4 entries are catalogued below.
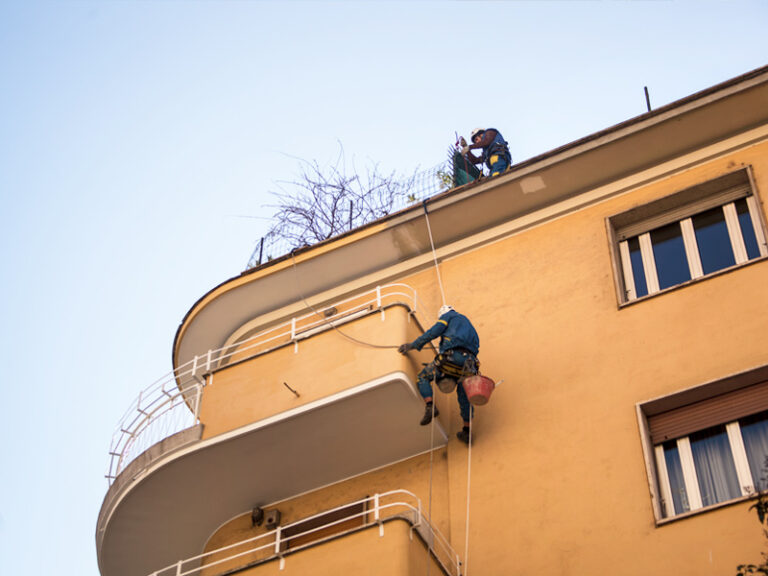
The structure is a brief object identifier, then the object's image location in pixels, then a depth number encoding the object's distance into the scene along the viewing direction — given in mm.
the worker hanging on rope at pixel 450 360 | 10977
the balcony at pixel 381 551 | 9602
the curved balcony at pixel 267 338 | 12734
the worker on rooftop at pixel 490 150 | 15186
